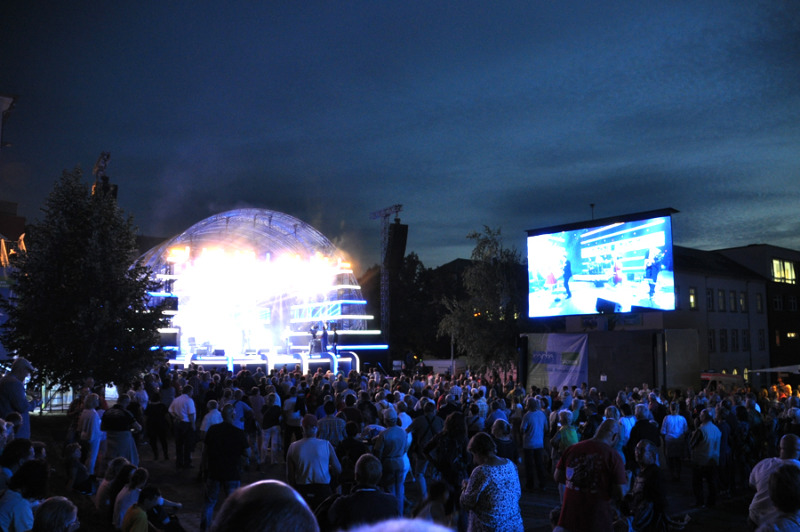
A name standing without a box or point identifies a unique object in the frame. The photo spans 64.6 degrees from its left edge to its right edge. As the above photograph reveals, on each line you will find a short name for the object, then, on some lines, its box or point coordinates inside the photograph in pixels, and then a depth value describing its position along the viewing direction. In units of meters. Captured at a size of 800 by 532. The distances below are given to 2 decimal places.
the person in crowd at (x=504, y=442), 7.31
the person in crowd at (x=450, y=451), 7.34
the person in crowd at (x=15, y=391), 8.23
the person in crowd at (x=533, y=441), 11.18
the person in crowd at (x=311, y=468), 6.73
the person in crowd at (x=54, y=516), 3.99
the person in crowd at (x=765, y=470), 5.11
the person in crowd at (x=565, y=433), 9.52
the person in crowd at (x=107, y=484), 6.66
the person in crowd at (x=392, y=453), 7.93
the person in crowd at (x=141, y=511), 5.21
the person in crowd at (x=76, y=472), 8.16
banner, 25.12
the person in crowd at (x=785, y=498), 3.68
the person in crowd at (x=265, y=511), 1.48
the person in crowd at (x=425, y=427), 9.12
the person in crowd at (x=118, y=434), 9.43
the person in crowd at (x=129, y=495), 6.11
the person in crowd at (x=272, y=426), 12.56
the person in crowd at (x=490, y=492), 5.07
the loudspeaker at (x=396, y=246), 39.72
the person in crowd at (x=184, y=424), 12.59
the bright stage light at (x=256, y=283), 38.28
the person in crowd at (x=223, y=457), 7.75
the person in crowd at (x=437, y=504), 4.57
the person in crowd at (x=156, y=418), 13.16
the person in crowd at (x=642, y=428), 9.28
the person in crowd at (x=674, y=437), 12.02
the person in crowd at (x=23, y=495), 4.57
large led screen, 23.91
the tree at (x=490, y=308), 35.09
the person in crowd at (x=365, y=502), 4.29
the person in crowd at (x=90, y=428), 9.93
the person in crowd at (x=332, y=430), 9.03
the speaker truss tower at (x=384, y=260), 40.75
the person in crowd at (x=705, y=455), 9.97
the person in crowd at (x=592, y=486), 5.25
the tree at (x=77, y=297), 16.05
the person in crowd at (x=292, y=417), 12.04
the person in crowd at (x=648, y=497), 5.93
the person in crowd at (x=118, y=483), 6.40
